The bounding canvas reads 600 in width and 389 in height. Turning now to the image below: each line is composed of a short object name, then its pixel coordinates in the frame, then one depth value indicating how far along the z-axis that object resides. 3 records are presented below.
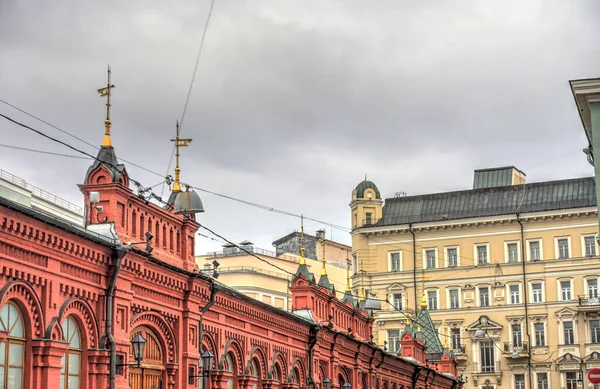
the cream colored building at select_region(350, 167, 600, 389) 77.69
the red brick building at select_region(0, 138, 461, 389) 20.19
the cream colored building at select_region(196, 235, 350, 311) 82.94
